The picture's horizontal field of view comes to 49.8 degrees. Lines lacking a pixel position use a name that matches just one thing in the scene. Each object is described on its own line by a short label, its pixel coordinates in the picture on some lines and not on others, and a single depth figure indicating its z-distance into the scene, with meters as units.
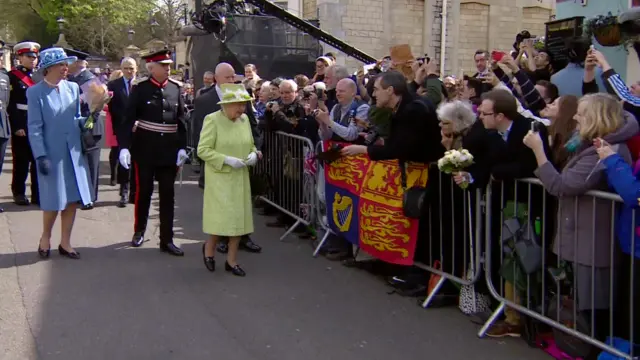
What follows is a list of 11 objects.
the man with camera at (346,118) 7.04
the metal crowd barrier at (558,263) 4.31
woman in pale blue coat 6.77
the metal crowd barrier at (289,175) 7.86
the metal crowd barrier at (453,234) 5.38
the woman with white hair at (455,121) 5.34
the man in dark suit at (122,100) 9.84
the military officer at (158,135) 7.21
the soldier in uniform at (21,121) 9.98
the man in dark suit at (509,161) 4.87
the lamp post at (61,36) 40.08
